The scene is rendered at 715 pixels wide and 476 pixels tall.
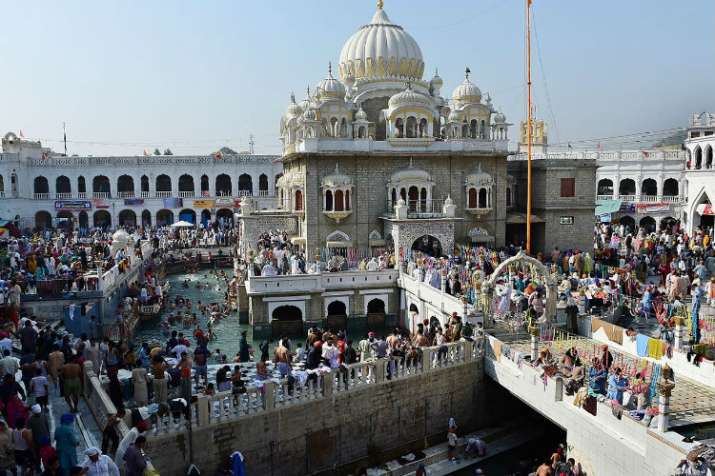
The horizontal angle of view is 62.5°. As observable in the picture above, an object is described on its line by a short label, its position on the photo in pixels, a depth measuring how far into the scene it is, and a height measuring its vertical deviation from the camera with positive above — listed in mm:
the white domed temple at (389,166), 28500 +2016
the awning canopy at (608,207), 43656 -339
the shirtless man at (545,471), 11795 -5382
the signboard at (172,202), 51625 +718
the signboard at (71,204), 49625 +660
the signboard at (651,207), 43656 -387
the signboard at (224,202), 52344 +659
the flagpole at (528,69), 24233 +5574
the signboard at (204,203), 52250 +580
